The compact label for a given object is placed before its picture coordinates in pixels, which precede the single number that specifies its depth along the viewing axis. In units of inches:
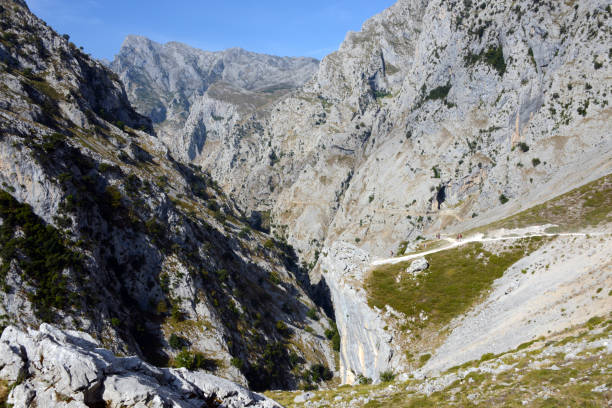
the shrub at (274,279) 5723.4
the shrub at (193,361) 2822.3
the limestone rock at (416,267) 2438.1
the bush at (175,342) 3021.7
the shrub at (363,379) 2119.6
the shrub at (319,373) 3983.8
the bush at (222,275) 4252.0
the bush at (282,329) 4525.1
